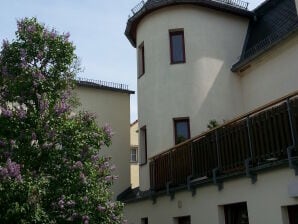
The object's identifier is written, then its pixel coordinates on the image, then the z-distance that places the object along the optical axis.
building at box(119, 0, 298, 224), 10.27
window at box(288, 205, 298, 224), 8.85
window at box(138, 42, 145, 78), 19.16
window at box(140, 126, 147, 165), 18.19
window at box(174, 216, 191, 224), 13.37
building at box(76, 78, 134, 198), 22.17
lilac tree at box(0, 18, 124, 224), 10.17
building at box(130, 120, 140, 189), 23.70
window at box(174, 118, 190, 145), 16.55
